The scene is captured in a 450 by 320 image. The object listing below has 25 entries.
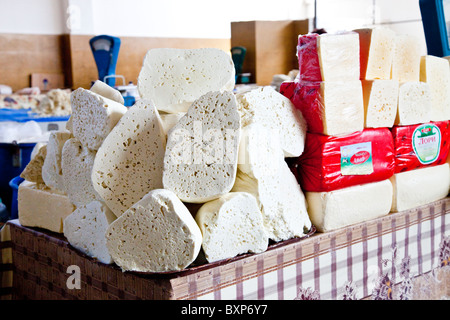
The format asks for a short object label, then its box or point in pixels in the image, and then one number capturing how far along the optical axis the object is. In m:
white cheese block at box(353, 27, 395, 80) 1.88
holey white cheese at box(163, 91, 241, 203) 1.48
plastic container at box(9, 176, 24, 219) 2.40
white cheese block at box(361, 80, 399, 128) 1.86
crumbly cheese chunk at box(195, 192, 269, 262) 1.46
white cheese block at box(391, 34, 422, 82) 2.01
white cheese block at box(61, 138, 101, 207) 1.63
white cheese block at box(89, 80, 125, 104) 1.76
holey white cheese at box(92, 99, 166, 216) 1.53
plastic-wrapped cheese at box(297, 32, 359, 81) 1.75
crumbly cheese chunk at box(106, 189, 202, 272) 1.38
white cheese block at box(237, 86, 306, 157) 1.65
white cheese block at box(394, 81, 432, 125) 1.99
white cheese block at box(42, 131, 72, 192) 1.79
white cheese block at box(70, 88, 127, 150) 1.57
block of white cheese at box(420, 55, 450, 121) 2.13
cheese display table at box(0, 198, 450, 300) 1.49
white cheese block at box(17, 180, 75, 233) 1.82
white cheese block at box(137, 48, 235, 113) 1.68
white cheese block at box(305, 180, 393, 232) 1.76
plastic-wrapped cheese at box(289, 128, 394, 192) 1.75
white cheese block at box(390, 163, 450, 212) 2.01
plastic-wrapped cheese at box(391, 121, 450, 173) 2.02
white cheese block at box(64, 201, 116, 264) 1.56
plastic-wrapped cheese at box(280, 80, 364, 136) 1.74
